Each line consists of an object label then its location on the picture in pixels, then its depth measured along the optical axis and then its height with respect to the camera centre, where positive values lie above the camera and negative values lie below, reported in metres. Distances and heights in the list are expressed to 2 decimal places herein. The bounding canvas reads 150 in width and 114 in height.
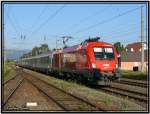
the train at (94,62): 22.77 -0.16
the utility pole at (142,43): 40.84 +1.75
